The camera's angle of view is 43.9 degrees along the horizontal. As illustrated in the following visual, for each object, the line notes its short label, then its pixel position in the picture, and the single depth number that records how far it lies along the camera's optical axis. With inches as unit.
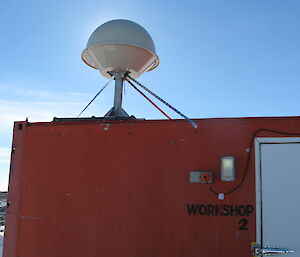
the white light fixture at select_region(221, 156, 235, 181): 183.9
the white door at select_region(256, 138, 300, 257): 175.0
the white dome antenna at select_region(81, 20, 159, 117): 254.8
